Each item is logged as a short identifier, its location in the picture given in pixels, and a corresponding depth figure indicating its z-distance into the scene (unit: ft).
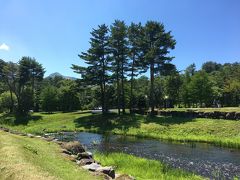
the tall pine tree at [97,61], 122.52
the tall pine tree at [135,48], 119.44
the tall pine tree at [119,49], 121.45
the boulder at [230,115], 85.57
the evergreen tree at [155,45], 112.48
